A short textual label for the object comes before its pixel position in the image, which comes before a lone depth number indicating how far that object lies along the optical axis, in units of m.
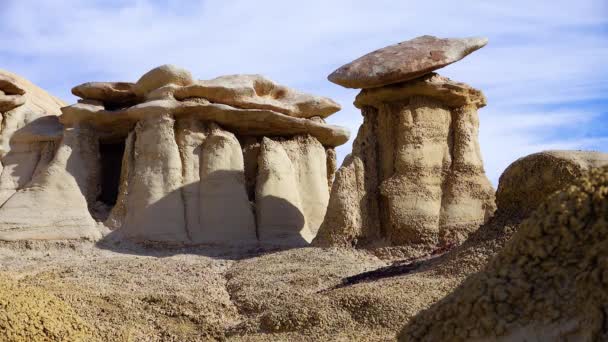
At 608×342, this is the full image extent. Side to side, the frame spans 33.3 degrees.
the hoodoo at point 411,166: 15.75
